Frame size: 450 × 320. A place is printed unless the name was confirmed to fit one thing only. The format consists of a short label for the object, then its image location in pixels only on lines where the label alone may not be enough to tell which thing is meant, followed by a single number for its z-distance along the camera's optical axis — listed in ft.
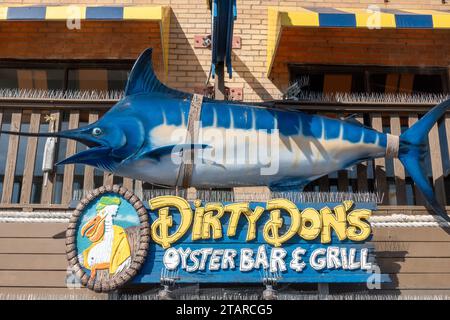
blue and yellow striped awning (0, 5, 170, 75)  19.93
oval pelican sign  15.21
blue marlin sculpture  15.79
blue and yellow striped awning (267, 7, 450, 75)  19.98
